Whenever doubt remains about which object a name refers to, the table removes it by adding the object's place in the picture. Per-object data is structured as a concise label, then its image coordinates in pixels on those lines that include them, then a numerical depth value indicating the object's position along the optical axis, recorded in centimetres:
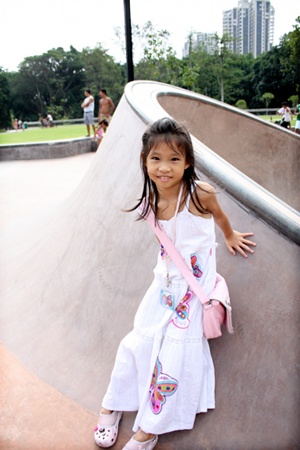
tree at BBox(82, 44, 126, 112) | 5719
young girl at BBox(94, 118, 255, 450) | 182
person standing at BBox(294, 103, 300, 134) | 1240
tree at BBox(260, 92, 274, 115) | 4016
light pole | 848
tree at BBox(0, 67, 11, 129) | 3051
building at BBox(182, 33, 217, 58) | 4311
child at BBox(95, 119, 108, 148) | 1161
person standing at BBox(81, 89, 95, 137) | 1237
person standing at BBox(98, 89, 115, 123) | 1132
